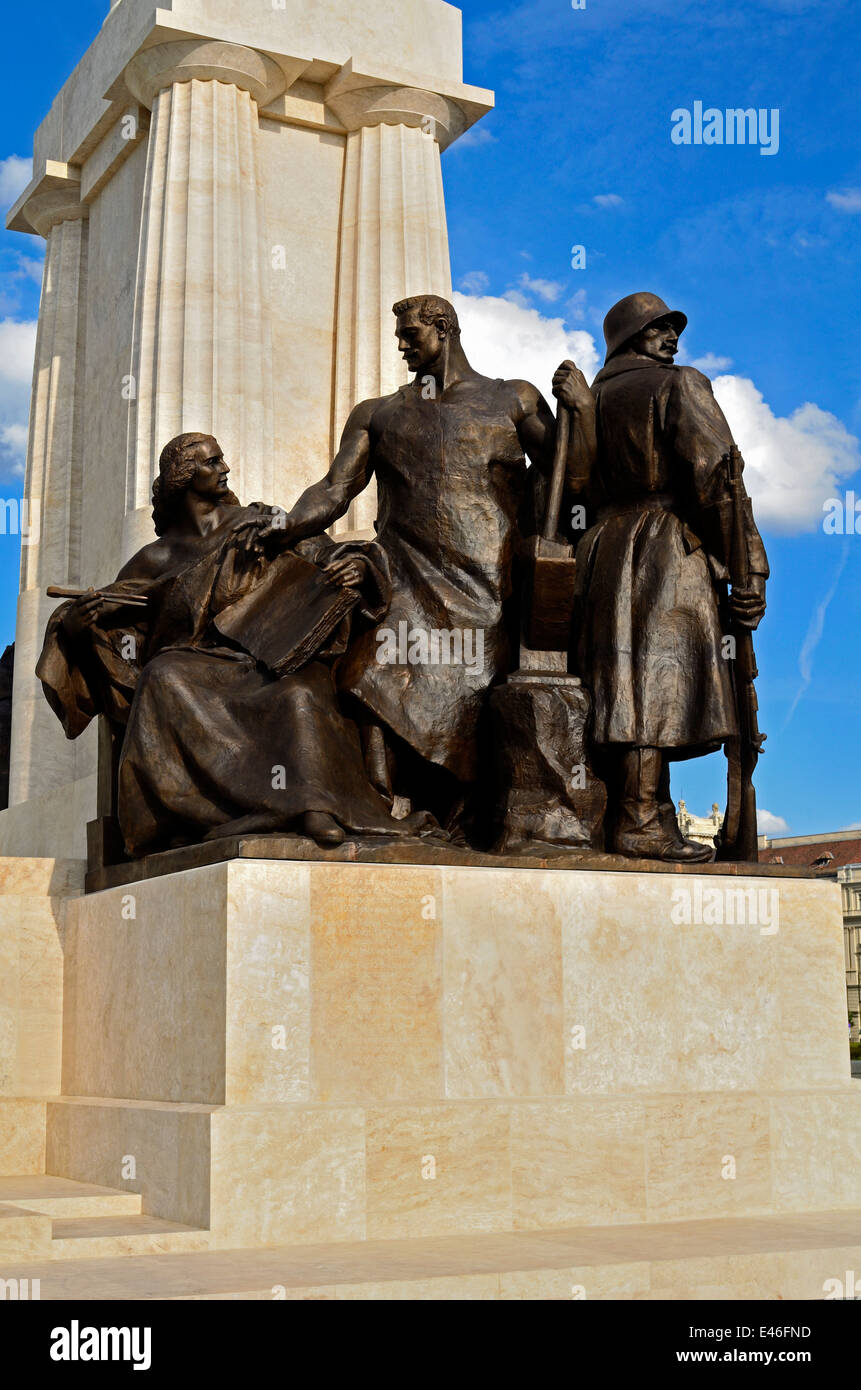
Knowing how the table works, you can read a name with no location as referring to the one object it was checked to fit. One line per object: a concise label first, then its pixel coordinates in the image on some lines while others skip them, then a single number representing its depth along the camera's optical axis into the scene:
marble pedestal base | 7.50
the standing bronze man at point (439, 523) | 9.30
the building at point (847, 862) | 75.50
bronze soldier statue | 9.21
